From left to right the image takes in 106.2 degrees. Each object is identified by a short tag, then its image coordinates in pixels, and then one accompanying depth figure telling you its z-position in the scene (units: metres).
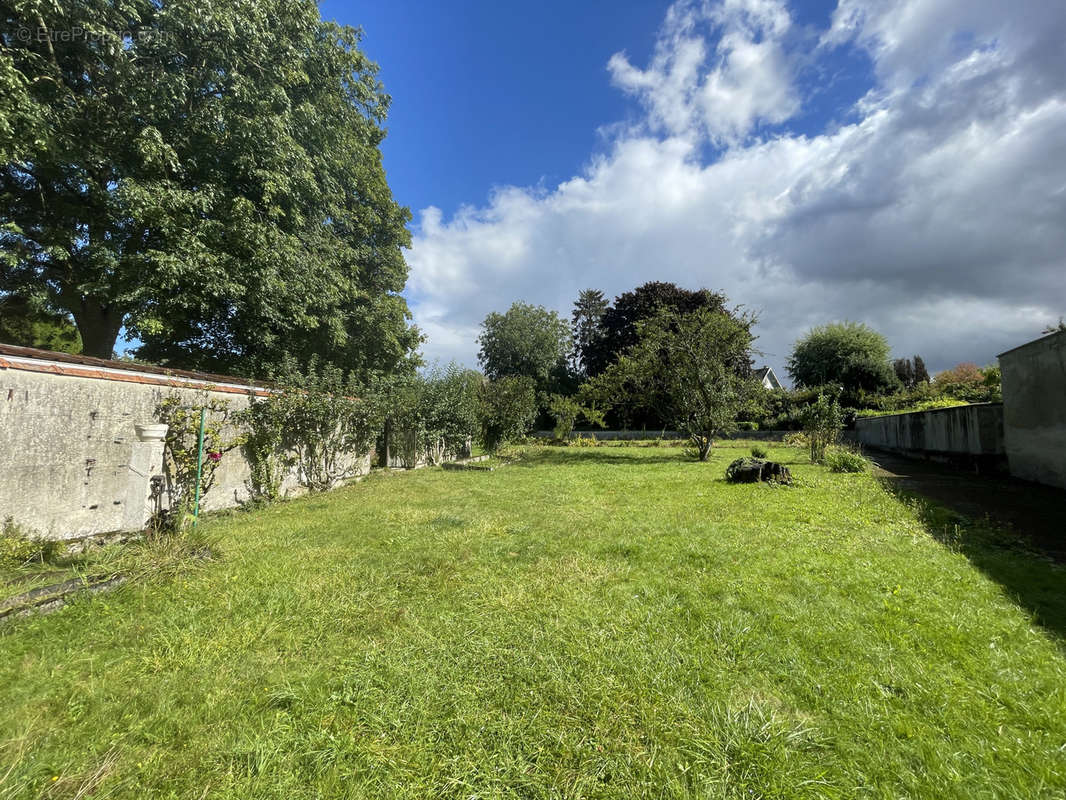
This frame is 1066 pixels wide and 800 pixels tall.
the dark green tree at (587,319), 33.67
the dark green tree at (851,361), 26.05
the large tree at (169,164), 7.51
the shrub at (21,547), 3.65
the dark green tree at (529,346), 32.00
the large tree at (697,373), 12.59
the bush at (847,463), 9.68
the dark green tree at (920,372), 33.67
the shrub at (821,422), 11.36
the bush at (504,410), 15.67
